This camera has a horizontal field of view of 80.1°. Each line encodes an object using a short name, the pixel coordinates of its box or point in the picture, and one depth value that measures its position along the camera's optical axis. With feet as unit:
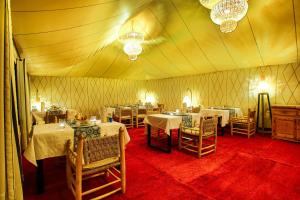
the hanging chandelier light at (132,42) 14.08
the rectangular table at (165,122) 10.94
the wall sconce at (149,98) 29.92
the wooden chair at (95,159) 5.72
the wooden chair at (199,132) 10.36
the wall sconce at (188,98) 23.63
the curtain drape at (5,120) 2.24
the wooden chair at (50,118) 10.53
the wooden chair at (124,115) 18.32
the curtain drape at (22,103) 7.47
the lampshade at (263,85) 16.37
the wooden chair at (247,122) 14.84
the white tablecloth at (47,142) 6.32
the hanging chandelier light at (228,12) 8.04
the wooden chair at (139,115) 19.13
